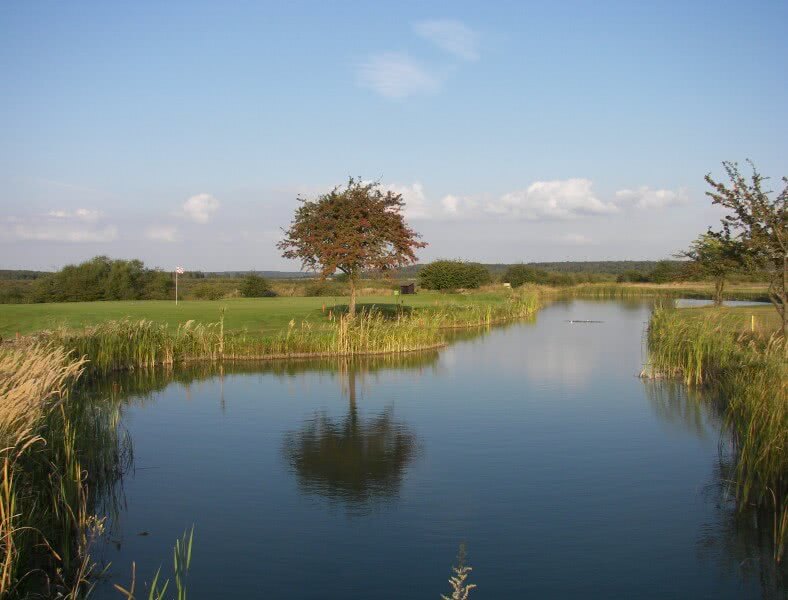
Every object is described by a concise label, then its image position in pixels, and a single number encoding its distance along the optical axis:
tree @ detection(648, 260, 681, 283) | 84.88
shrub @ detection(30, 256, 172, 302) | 57.91
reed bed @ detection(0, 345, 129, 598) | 7.04
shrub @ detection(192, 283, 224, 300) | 60.88
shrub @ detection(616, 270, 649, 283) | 92.46
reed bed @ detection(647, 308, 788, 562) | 9.46
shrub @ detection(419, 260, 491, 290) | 68.06
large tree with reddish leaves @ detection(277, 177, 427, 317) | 29.34
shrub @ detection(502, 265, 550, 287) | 83.75
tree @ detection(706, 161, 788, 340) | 18.31
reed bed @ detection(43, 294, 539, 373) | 21.41
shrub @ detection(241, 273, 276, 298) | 63.62
